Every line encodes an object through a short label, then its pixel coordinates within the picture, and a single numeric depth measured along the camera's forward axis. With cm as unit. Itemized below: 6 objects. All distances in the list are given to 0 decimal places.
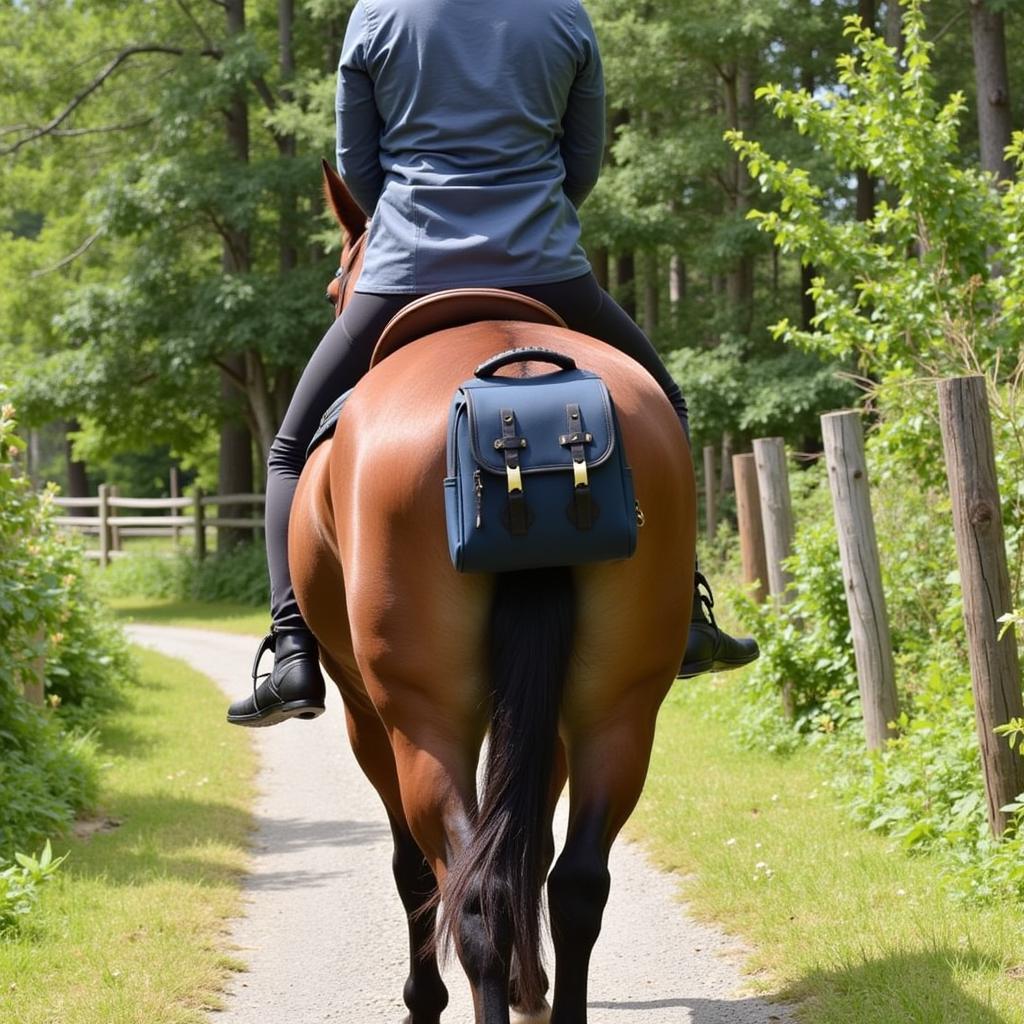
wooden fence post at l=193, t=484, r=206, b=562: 2758
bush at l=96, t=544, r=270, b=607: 2534
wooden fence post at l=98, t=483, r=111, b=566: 3077
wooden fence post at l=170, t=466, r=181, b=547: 2911
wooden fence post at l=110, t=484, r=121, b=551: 3133
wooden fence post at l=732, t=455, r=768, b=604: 971
